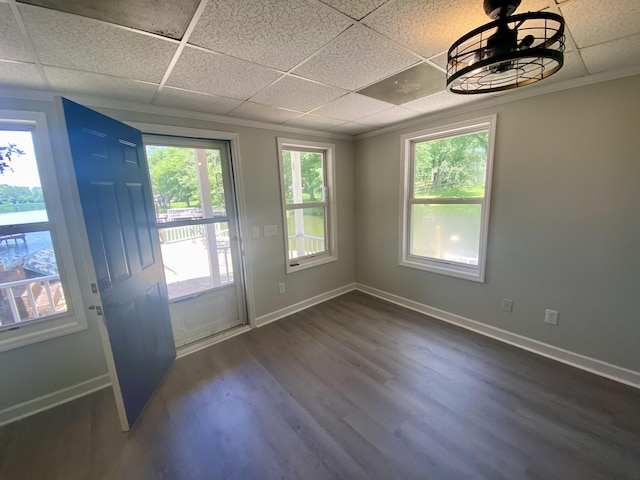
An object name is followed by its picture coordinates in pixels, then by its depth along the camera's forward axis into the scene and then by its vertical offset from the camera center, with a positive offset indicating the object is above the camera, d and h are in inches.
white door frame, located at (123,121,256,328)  85.8 +16.1
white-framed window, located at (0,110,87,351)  67.1 -8.1
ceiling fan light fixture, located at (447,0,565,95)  35.2 +21.1
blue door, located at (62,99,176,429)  58.1 -9.9
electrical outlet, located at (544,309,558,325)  85.4 -43.6
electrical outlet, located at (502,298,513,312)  94.9 -43.1
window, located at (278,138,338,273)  125.0 -2.1
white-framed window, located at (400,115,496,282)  99.1 -2.0
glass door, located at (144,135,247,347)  93.0 -11.1
